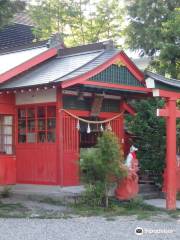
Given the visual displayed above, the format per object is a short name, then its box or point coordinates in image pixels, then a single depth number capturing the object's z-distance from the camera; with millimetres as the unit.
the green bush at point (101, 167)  11836
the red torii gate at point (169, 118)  12414
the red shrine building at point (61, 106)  13328
